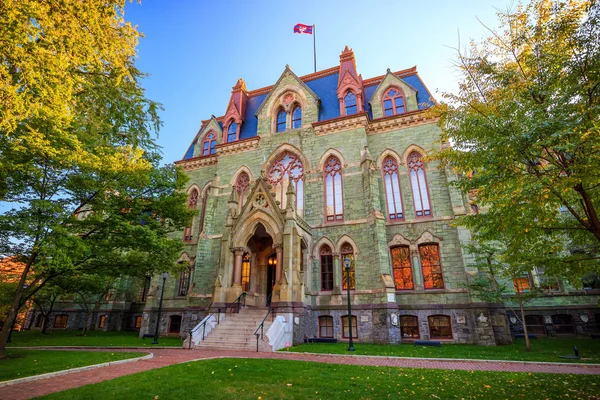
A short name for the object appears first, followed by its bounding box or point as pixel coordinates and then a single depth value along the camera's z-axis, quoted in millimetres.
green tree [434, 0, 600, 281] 6371
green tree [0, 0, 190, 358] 6512
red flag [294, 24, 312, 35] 26562
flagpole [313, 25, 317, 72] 29630
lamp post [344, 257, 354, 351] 12677
